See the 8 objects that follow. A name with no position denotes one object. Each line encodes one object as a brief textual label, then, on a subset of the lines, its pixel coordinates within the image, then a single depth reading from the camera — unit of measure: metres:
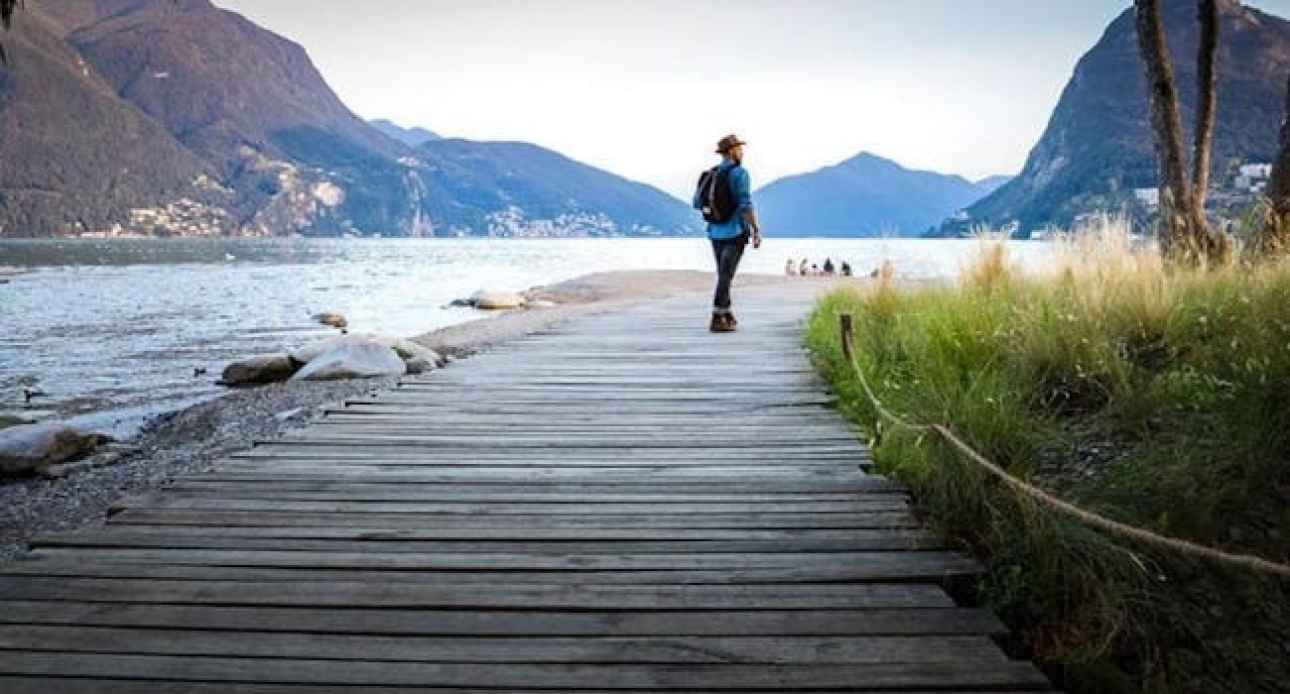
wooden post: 5.69
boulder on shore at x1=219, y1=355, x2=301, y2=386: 11.92
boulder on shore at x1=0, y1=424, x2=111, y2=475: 6.36
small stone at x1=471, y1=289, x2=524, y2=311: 23.98
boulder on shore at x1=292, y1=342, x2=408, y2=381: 9.67
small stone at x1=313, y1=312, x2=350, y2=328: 21.55
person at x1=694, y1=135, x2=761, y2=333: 9.12
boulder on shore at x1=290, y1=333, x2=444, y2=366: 10.32
